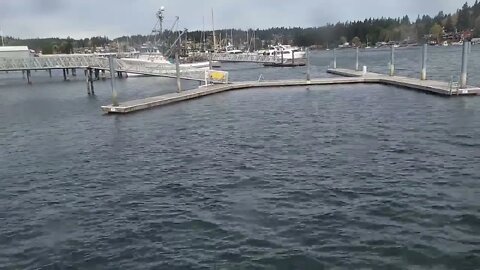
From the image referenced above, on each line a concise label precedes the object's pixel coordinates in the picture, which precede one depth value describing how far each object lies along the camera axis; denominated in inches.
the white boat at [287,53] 5812.0
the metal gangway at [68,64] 3240.7
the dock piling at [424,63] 1945.6
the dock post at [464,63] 1603.1
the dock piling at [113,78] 1687.3
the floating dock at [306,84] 1640.0
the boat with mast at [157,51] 4130.9
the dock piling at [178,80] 2074.7
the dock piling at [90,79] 2672.2
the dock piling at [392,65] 2279.8
